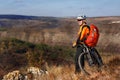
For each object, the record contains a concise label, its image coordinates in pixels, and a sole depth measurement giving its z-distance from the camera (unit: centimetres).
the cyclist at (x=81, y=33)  498
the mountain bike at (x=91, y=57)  503
